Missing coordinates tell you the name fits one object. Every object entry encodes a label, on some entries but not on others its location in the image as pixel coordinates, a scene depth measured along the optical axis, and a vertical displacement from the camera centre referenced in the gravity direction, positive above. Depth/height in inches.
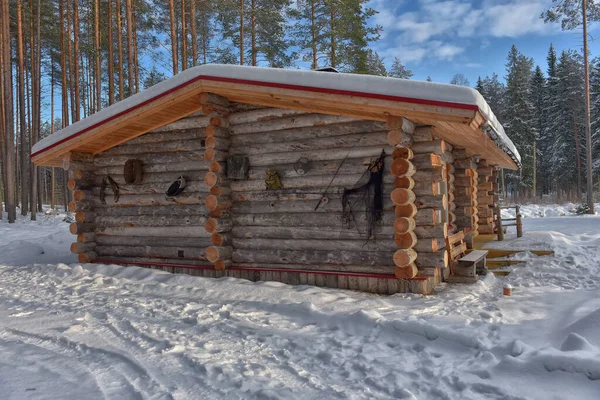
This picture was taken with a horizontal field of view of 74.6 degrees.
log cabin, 238.1 +19.9
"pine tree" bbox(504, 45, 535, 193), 1393.9 +247.7
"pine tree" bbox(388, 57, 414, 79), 1350.8 +502.2
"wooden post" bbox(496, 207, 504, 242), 448.5 -37.2
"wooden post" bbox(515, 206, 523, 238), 453.4 -39.6
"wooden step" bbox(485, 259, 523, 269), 322.5 -58.3
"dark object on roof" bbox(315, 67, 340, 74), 338.4 +112.9
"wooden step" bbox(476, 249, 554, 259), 339.2 -53.4
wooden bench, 272.1 -50.3
